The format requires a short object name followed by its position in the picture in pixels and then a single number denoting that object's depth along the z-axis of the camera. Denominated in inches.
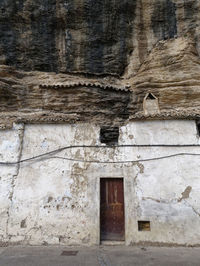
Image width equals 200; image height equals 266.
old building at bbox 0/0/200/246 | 250.7
